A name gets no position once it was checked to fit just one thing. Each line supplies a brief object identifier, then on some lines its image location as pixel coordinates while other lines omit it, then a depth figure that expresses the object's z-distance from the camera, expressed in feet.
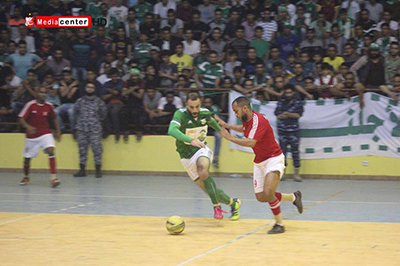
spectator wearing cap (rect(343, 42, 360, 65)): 57.36
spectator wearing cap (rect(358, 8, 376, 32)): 61.41
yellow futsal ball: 30.14
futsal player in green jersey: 34.09
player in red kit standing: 50.31
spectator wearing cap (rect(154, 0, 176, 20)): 67.56
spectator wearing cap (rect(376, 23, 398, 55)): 57.93
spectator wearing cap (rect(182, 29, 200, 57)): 62.34
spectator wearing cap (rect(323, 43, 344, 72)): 57.67
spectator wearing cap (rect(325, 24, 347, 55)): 60.39
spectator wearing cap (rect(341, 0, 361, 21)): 63.21
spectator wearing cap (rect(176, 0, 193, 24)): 67.36
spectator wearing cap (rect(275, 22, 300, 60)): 60.18
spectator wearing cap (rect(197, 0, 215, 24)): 67.51
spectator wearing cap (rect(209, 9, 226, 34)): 63.82
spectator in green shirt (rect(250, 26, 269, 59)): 60.90
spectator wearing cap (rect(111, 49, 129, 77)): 61.21
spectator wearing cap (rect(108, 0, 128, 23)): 67.62
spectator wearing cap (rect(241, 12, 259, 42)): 62.69
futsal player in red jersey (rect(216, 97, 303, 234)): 30.48
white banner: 54.13
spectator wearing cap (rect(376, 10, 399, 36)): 60.70
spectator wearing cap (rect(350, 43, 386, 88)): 54.85
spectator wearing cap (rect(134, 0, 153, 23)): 68.28
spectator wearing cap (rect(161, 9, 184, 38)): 65.67
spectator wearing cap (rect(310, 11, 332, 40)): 61.36
